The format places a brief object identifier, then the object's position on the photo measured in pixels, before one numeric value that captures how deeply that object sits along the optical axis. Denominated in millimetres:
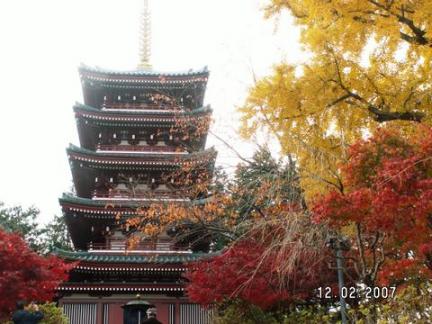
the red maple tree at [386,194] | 8211
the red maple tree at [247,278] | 14406
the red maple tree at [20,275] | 13148
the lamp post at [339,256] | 9375
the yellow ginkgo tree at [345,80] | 7754
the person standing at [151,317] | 9027
